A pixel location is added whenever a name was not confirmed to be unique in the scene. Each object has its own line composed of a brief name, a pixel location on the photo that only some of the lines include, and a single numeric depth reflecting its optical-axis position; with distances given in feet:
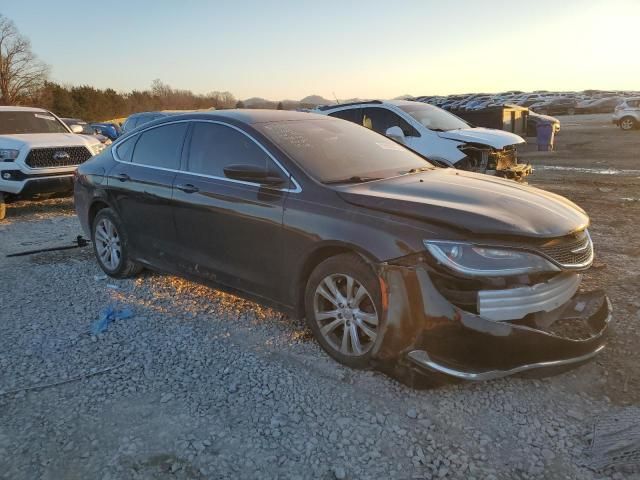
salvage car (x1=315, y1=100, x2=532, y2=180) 29.81
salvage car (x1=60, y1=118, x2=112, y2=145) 37.72
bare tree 170.09
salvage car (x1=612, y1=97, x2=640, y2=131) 87.40
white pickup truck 30.42
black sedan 9.74
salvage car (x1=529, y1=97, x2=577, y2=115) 145.28
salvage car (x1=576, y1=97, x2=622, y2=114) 146.41
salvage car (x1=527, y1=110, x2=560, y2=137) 64.91
